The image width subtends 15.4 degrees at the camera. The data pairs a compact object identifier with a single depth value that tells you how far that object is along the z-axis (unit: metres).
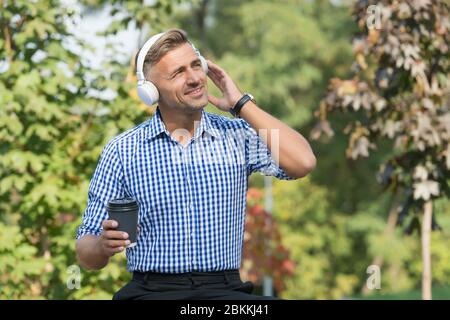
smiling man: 6.63
